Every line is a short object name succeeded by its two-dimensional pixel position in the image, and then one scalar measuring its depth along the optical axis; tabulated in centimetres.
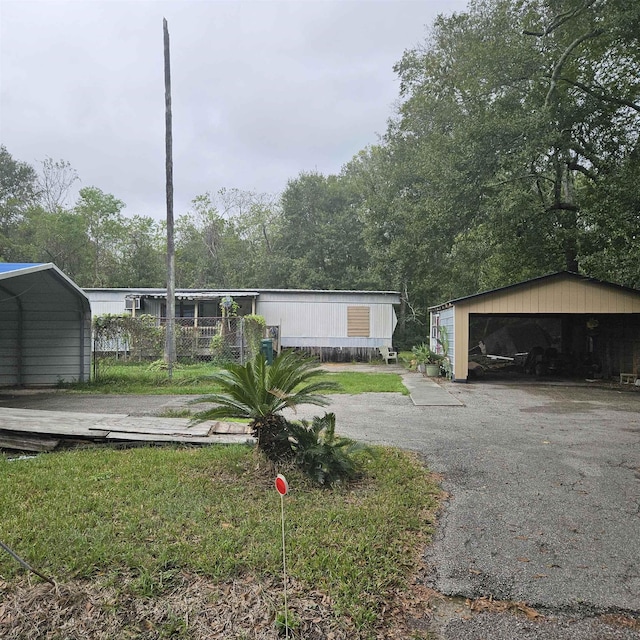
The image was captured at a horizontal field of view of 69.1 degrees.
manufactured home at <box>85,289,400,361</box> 1981
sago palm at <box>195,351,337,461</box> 402
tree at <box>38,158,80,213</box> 3416
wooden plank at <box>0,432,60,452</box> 515
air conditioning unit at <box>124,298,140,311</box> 1950
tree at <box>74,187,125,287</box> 3161
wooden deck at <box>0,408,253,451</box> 522
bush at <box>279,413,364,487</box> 397
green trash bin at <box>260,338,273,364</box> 1544
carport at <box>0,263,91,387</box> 1068
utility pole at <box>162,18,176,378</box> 1310
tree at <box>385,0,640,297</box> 1249
